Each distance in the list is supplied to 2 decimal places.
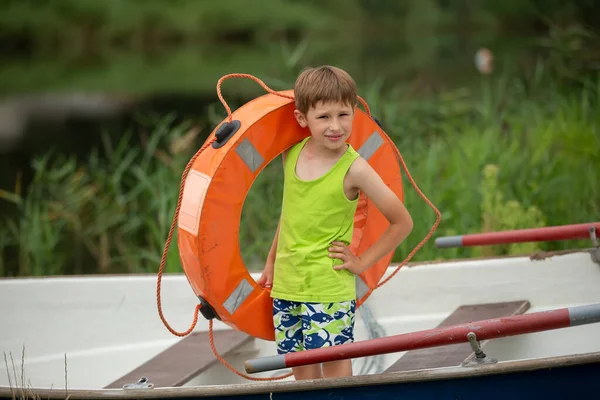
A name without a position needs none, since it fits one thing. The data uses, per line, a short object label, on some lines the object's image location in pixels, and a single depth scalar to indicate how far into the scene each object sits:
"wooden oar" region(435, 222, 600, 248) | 6.79
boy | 5.49
